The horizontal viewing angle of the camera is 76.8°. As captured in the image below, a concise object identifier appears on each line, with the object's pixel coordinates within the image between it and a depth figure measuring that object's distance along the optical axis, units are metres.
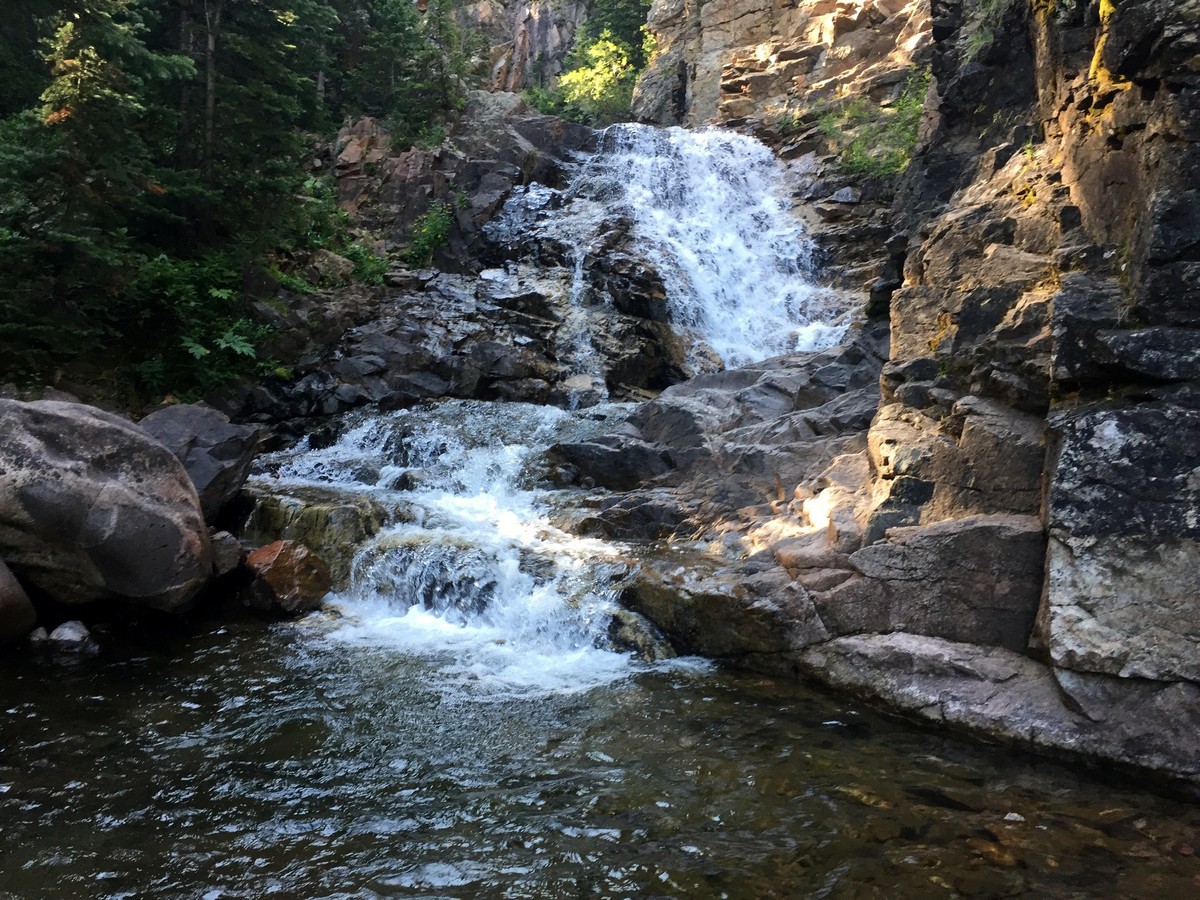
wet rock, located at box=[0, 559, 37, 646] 7.30
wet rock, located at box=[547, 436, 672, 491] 11.70
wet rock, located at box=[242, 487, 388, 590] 9.73
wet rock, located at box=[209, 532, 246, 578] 9.02
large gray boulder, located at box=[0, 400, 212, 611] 7.65
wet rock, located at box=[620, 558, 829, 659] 7.23
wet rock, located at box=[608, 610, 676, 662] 7.73
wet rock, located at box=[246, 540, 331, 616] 8.80
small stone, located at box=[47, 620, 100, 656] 7.50
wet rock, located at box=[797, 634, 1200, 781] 5.28
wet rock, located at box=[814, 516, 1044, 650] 6.39
